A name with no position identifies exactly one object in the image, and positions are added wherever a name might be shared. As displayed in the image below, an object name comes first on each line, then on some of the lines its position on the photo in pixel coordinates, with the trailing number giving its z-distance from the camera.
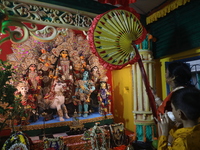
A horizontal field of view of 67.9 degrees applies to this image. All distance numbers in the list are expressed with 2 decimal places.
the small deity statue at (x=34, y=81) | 4.29
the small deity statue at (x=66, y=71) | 4.77
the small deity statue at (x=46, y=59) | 4.66
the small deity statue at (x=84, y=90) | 4.79
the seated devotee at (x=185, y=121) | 0.96
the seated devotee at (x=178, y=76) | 1.53
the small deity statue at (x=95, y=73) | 5.03
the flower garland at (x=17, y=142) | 1.83
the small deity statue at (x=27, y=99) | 3.93
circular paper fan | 1.56
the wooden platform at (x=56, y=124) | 3.71
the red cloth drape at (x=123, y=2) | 1.81
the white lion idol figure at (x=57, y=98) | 4.35
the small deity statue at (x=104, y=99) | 4.71
